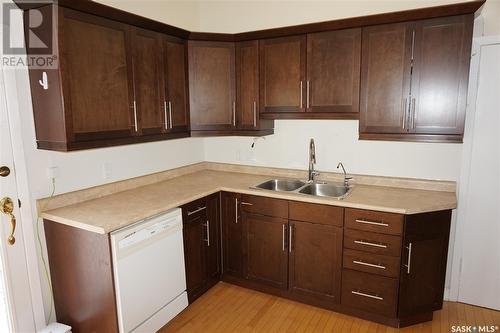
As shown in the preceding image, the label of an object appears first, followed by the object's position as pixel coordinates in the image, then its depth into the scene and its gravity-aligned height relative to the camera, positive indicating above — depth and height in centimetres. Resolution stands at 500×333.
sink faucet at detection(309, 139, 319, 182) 286 -38
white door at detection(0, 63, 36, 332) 191 -88
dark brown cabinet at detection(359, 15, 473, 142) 216 +26
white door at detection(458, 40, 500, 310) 236 -63
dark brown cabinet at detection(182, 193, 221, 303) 251 -103
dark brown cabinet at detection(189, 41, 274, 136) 285 +27
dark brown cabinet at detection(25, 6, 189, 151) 190 +21
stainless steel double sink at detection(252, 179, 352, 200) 280 -62
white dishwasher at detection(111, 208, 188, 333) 192 -99
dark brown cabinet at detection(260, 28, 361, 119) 247 +34
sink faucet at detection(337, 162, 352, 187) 280 -53
